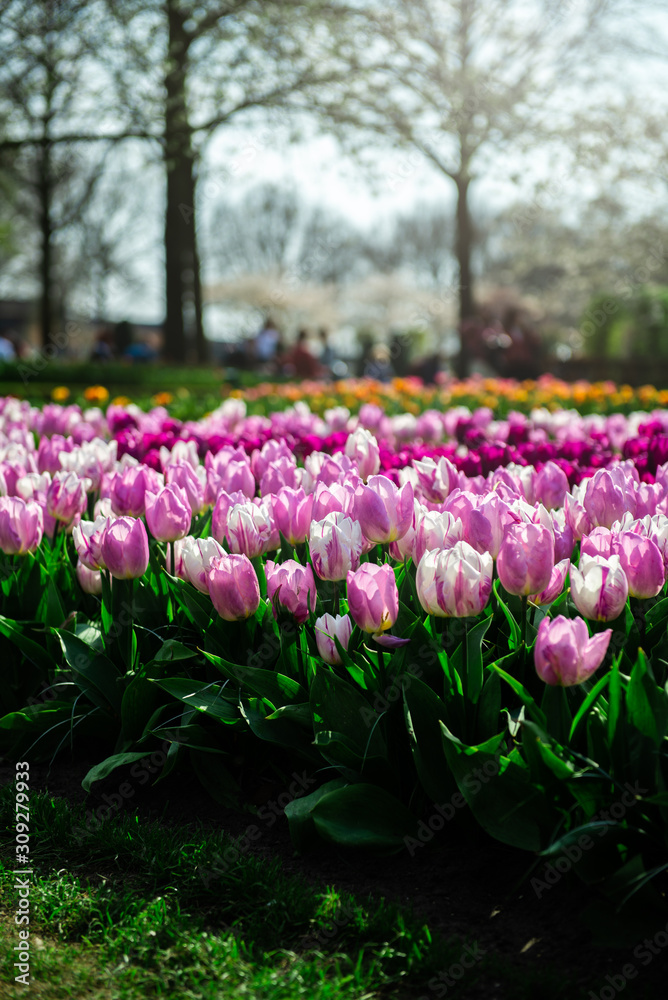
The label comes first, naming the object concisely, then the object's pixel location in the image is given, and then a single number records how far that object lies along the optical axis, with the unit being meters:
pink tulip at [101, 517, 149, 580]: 2.59
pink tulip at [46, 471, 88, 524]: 3.26
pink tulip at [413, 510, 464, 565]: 2.46
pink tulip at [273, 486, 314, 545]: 2.78
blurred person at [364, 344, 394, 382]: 17.84
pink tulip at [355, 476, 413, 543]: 2.55
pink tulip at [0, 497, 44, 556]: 2.94
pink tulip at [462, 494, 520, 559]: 2.47
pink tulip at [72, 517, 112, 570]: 2.73
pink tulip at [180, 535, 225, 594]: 2.50
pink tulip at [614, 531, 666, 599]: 2.19
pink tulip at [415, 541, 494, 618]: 2.13
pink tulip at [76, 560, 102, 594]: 2.99
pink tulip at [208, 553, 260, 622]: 2.37
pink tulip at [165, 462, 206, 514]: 3.25
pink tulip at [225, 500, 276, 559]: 2.64
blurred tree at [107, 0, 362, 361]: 14.03
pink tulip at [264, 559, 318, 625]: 2.46
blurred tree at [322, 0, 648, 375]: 14.86
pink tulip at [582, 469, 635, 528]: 2.75
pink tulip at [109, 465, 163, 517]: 3.12
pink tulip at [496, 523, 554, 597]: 2.18
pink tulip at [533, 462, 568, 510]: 3.30
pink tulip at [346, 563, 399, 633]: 2.16
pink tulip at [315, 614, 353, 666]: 2.27
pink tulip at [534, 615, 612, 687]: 1.90
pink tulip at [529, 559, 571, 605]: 2.32
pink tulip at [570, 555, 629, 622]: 2.09
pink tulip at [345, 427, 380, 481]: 3.82
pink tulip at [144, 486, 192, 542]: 2.75
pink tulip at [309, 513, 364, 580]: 2.40
